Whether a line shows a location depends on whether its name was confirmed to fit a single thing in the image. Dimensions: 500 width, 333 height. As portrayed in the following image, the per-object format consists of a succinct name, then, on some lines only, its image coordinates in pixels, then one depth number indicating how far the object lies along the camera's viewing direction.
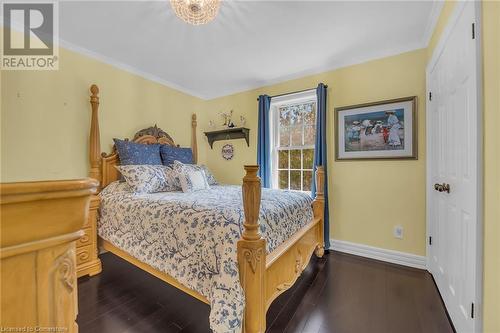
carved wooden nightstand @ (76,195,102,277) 2.08
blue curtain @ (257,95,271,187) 3.26
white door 1.15
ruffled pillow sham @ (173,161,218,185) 2.62
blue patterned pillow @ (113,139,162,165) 2.60
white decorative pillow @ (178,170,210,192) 2.46
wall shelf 3.53
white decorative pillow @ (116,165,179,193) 2.32
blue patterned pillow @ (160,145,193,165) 3.04
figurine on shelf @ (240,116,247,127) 3.59
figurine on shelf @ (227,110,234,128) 3.74
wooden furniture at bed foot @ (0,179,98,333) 0.33
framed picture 2.34
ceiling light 1.58
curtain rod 3.06
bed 1.22
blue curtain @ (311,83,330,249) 2.77
